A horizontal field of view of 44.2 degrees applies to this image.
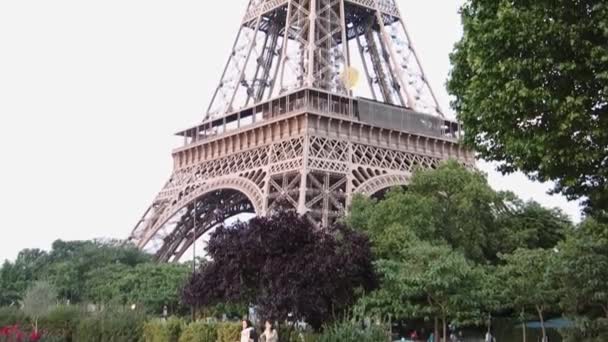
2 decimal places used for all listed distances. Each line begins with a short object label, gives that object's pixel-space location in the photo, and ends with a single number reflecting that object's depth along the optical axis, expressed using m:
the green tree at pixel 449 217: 34.59
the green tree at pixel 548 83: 12.72
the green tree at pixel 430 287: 28.89
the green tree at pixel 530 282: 31.12
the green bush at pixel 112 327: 22.78
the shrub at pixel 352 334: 17.64
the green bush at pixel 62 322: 24.98
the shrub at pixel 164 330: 21.77
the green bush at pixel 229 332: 19.79
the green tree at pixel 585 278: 26.02
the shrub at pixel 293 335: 18.83
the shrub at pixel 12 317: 26.94
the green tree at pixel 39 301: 27.00
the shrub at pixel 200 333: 20.78
